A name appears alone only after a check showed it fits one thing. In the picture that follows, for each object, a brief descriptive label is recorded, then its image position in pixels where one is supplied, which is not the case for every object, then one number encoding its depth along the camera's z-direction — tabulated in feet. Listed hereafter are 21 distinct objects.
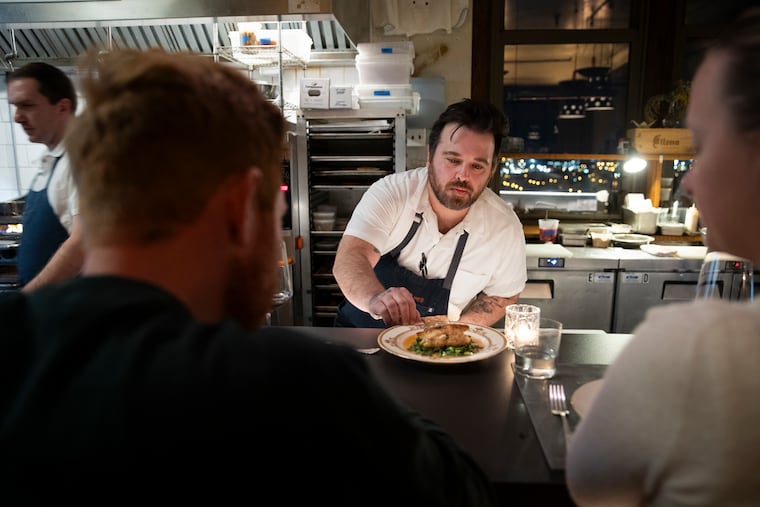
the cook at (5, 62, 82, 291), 8.11
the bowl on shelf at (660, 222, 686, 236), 13.62
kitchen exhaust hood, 8.52
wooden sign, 13.04
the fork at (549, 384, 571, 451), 3.83
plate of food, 4.95
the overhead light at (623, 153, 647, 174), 13.47
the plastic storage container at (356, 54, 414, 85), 12.47
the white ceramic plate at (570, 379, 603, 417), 3.76
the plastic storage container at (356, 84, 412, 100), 12.58
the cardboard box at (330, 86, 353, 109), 12.35
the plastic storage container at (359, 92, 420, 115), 12.57
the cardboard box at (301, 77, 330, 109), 12.41
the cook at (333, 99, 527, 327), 7.89
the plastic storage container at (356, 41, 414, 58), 12.45
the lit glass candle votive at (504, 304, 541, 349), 5.20
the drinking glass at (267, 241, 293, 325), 4.95
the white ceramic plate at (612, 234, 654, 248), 12.89
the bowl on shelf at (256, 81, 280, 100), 11.62
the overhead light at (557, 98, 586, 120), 15.10
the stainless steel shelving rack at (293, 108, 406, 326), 12.67
